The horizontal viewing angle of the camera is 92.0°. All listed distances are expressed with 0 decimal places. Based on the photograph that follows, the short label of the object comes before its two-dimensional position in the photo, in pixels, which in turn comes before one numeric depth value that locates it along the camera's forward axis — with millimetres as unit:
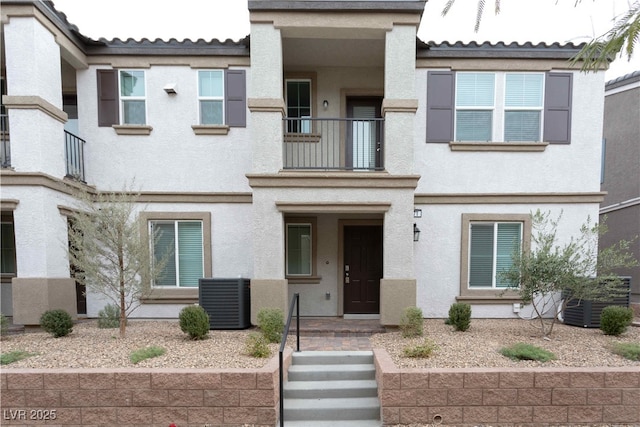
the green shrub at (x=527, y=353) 4504
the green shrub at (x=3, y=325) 5852
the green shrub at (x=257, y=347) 4688
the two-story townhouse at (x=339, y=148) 7402
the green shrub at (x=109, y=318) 6535
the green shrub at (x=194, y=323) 5516
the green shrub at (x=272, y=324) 5406
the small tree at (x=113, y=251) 5387
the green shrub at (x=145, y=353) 4504
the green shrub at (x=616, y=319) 5809
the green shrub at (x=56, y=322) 5801
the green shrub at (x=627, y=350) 4566
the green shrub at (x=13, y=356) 4480
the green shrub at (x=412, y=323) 5832
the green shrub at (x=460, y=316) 6164
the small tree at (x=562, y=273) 5488
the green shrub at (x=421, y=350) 4650
